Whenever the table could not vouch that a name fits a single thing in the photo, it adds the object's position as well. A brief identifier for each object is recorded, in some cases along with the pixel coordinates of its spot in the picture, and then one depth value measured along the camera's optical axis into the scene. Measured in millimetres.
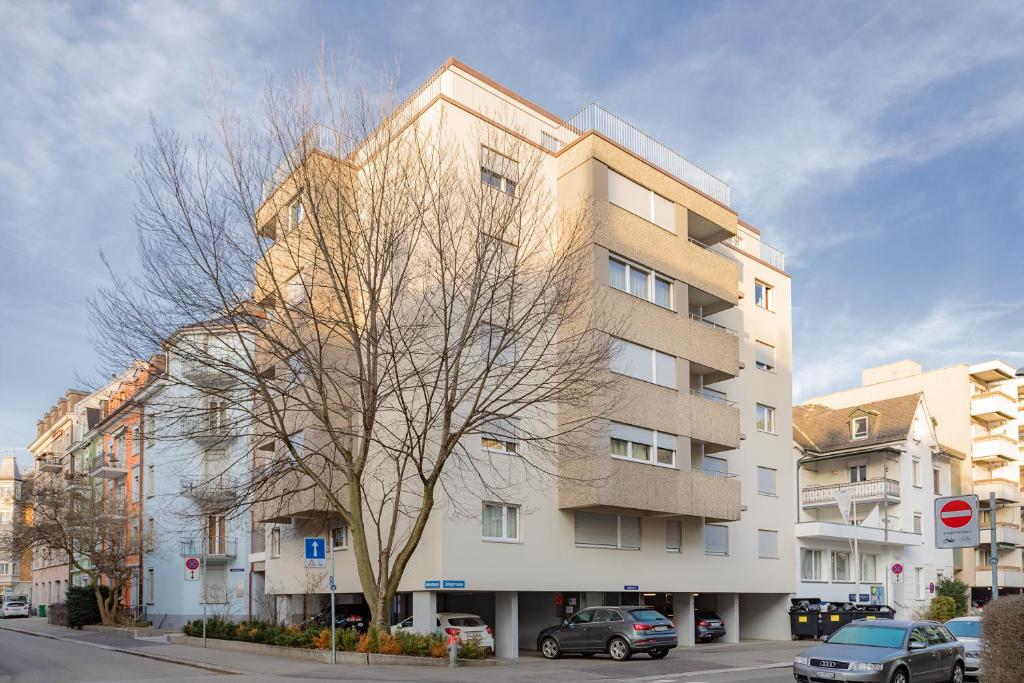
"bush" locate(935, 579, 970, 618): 49219
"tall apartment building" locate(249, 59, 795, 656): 26766
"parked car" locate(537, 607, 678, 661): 24734
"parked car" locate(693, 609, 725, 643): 33156
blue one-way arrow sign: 21450
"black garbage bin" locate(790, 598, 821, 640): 36125
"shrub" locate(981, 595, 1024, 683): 11109
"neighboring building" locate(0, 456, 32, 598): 93812
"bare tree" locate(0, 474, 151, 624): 42031
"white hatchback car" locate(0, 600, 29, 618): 67938
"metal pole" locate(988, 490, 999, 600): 13341
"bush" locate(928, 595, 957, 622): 44156
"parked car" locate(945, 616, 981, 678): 19250
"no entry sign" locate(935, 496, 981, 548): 14453
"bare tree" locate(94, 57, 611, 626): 21469
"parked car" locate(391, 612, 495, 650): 24484
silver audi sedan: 15203
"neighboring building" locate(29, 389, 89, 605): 66862
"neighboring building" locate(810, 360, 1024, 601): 62312
